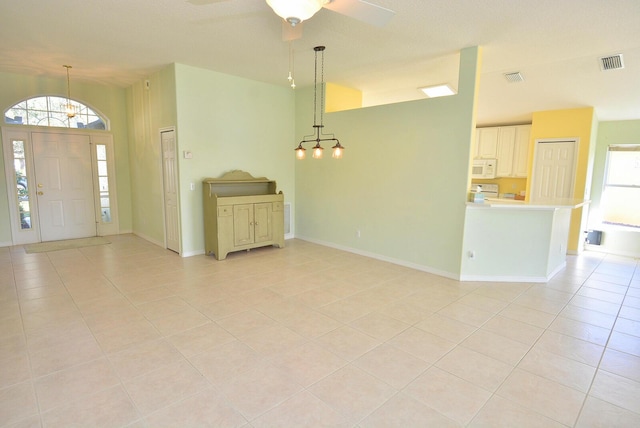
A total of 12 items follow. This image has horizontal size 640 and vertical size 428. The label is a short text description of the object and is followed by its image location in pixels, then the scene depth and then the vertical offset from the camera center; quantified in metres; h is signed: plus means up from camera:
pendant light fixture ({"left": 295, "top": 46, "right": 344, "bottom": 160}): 5.65 +1.10
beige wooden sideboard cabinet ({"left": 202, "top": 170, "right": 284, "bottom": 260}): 5.13 -0.65
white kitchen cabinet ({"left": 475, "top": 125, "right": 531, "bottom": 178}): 7.02 +0.63
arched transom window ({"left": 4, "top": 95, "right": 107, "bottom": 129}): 5.64 +0.99
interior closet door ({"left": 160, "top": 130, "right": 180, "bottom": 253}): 5.21 -0.27
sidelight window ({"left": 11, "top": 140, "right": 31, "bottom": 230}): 5.66 -0.23
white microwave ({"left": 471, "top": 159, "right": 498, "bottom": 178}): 7.47 +0.19
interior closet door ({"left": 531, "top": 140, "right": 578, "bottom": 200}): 5.96 +0.15
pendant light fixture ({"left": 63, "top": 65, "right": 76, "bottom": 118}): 5.42 +1.08
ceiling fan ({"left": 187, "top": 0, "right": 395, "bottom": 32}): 1.97 +1.14
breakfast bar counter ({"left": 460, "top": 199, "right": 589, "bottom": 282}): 4.18 -0.83
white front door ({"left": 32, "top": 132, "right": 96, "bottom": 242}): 5.93 -0.28
